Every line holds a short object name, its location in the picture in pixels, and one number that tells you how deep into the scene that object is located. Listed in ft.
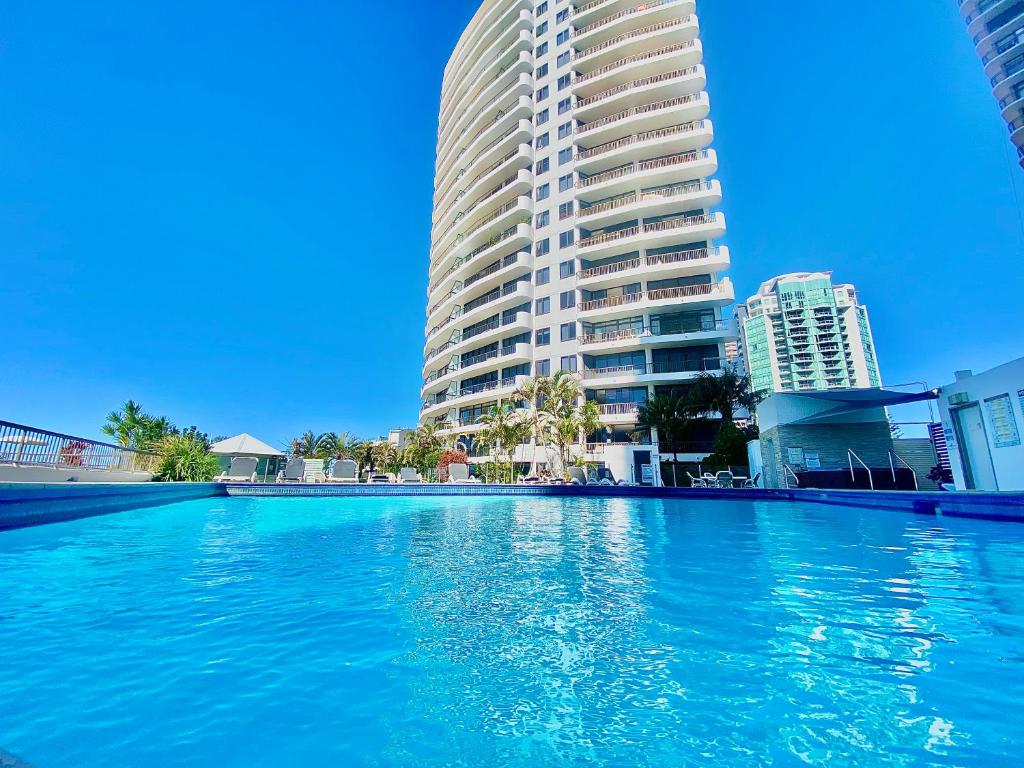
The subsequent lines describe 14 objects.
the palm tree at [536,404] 85.79
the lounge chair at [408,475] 73.20
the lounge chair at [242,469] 59.36
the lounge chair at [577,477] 72.72
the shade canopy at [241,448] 72.79
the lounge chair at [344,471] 67.67
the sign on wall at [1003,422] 33.55
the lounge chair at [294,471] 64.28
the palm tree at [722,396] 78.48
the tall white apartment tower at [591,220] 88.94
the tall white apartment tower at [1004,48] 126.72
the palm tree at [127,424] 99.86
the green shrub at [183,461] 49.42
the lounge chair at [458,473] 77.71
